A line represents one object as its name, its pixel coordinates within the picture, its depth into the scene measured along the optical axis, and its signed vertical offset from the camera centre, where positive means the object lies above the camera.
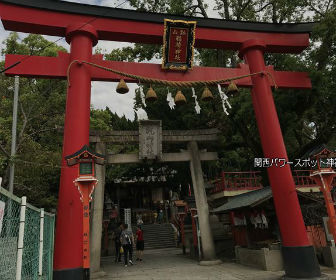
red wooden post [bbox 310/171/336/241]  7.29 +0.99
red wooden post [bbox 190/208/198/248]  13.86 +0.32
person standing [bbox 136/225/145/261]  13.83 -0.26
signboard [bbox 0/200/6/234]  2.77 +0.40
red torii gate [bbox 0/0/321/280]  6.81 +5.02
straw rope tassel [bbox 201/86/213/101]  9.05 +4.14
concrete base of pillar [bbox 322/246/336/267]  9.09 -1.07
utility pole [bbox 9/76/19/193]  10.42 +4.34
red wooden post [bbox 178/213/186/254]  17.23 +0.79
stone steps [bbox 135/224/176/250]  20.73 +0.07
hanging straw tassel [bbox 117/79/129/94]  8.12 +4.17
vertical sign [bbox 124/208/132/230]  22.98 +1.85
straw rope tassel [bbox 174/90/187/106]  8.68 +3.94
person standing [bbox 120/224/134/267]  12.28 -0.10
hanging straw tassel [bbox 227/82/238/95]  8.97 +4.28
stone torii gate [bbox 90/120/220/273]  11.15 +3.30
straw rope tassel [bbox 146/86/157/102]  8.54 +4.07
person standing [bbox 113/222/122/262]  14.12 -0.16
